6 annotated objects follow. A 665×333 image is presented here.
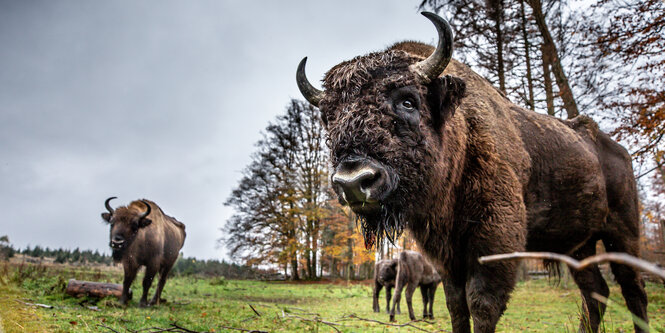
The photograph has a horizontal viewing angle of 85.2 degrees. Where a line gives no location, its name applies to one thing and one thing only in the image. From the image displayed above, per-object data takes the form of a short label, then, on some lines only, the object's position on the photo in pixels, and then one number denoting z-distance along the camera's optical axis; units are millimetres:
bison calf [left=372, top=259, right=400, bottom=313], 11133
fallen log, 7801
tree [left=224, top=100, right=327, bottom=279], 24625
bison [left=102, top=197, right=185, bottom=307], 8406
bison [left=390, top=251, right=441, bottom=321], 9461
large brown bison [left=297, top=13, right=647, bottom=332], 2568
